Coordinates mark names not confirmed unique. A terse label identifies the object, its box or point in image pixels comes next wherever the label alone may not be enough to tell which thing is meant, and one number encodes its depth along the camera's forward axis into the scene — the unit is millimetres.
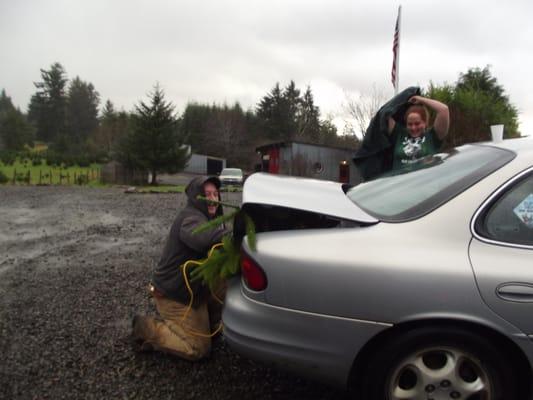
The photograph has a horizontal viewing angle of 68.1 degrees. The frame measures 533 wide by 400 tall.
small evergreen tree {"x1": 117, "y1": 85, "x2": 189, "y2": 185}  27625
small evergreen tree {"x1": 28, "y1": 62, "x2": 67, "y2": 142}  68688
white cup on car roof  2950
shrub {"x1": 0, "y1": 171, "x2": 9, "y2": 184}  22352
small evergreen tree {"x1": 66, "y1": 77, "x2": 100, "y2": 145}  72250
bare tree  20578
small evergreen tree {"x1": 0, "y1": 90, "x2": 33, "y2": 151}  57125
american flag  9821
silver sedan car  1732
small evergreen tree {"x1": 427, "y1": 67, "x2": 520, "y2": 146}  12688
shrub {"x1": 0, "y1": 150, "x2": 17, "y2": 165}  36375
